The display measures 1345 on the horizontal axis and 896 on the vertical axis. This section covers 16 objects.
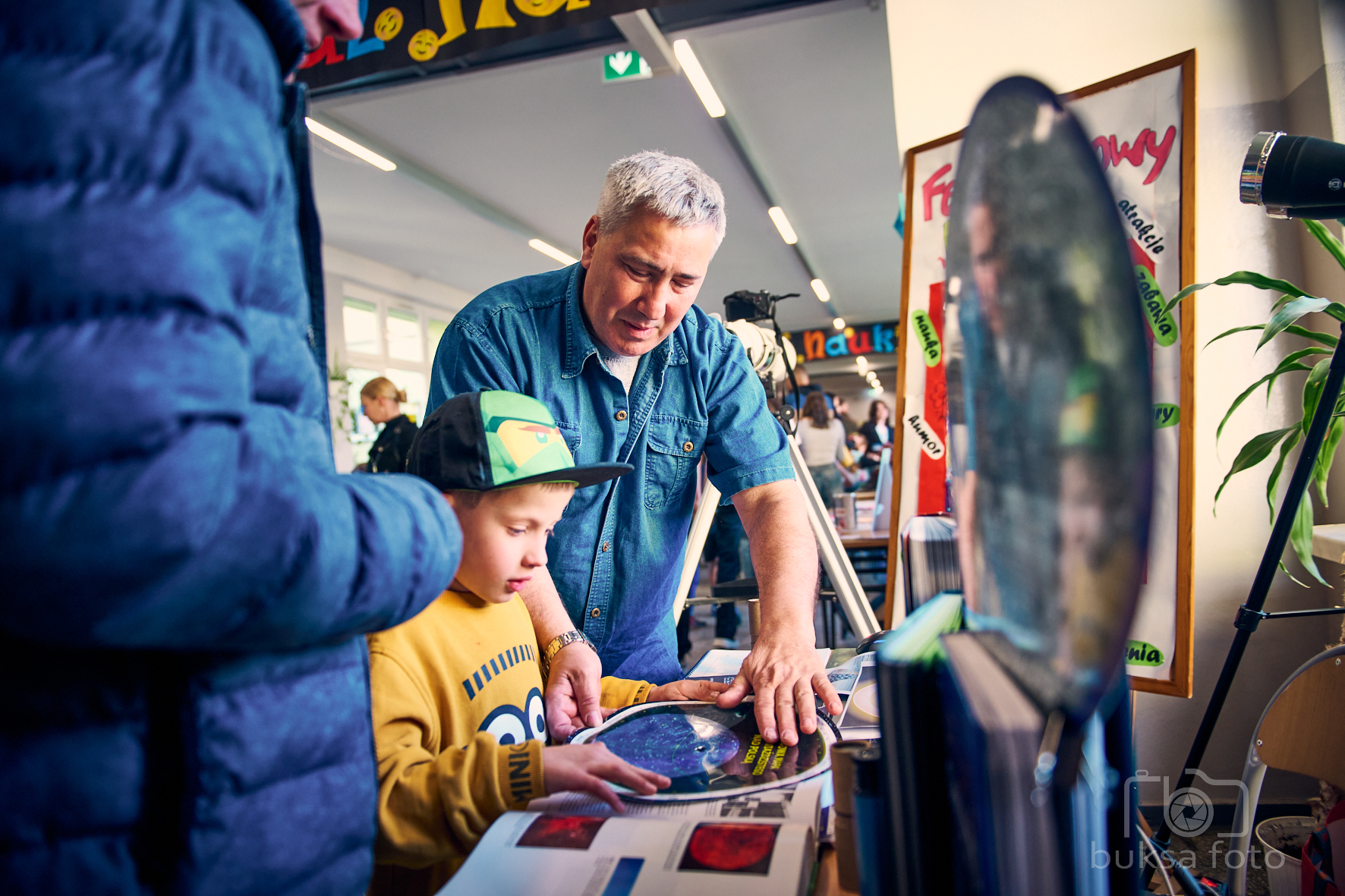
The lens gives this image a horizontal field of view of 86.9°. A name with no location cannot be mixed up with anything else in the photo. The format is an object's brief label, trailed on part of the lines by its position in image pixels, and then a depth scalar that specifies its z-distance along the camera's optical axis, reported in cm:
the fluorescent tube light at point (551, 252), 761
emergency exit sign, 381
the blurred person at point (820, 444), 484
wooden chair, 111
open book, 48
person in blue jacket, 31
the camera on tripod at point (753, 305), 221
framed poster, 146
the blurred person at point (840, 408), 656
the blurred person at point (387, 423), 382
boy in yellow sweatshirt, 59
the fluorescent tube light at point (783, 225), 672
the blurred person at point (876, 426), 723
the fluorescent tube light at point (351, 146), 479
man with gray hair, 116
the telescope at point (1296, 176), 101
